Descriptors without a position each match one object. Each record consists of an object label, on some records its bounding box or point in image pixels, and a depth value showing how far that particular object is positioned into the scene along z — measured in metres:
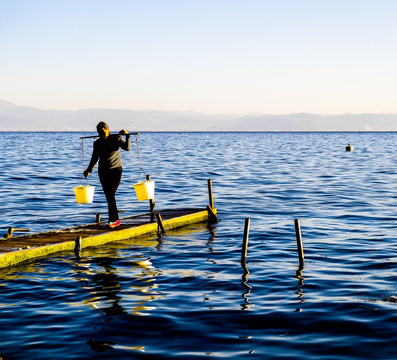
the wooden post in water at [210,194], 20.08
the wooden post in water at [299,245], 12.89
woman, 13.70
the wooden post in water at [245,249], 13.10
